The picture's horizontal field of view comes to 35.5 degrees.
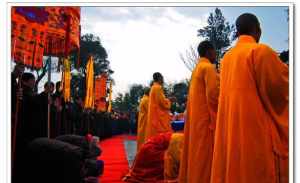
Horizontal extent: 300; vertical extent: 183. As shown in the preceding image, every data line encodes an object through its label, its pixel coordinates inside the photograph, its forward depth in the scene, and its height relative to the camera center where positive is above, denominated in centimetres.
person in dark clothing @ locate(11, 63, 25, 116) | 364 +8
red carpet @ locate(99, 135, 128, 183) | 582 -116
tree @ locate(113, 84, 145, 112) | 3303 -49
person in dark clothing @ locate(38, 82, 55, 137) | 425 -7
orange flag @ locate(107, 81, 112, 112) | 2111 -32
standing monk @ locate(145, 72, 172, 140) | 767 -27
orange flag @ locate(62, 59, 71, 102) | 665 +20
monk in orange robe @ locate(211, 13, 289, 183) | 286 -15
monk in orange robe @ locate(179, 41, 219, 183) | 389 -27
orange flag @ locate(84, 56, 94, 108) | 940 +18
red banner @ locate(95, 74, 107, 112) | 1468 +17
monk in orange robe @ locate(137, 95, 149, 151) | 859 -48
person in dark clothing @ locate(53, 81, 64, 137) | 603 -30
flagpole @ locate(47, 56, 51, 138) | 438 +21
